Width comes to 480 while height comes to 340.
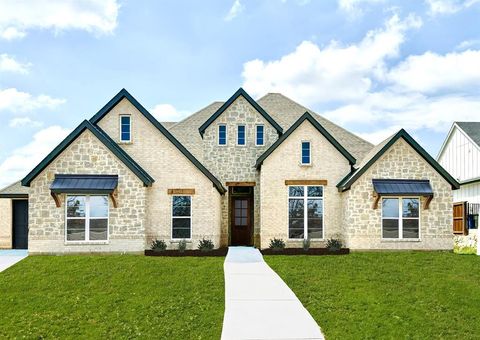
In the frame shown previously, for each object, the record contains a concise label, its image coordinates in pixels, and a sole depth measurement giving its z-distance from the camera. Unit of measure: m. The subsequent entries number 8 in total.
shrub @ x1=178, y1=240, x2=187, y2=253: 20.72
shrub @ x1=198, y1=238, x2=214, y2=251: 21.00
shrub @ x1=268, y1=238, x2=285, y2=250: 21.39
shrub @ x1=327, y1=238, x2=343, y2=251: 20.95
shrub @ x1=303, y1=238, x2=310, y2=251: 21.27
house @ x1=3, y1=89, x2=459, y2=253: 20.17
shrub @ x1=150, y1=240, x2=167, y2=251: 20.72
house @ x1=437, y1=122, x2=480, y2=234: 26.11
